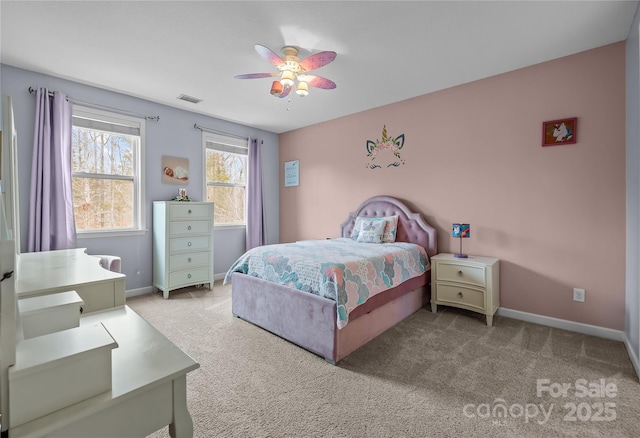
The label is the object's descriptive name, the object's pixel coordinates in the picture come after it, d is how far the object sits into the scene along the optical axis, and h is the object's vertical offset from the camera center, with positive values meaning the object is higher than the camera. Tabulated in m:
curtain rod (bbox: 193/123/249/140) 4.42 +1.31
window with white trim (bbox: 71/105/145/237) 3.54 +0.57
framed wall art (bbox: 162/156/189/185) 4.13 +0.66
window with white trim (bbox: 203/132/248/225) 4.70 +0.66
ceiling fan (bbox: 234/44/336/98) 2.41 +1.26
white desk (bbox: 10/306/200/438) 0.71 -0.46
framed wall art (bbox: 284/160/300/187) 5.27 +0.77
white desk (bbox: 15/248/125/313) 1.28 -0.27
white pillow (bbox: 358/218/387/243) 3.68 -0.19
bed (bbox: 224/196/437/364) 2.25 -0.75
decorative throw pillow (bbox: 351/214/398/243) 3.71 -0.15
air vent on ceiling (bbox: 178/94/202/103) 3.78 +1.51
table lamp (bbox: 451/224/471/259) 3.16 -0.16
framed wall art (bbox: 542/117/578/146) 2.78 +0.77
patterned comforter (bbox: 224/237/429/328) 2.28 -0.44
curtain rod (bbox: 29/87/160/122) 3.21 +1.30
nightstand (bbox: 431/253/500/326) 2.90 -0.67
